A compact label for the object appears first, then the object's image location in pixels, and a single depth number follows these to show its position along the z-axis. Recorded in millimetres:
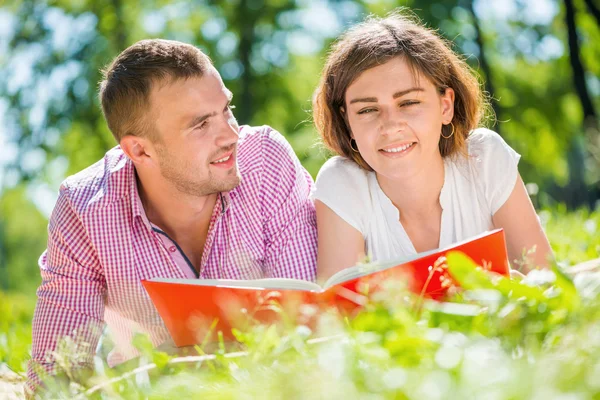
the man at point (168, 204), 3193
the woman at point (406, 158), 3078
